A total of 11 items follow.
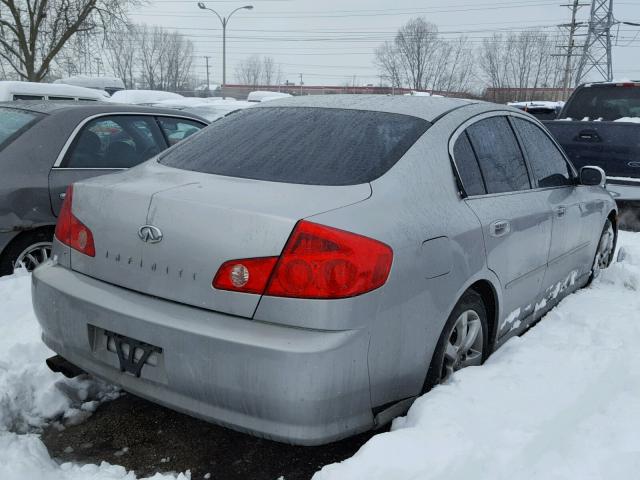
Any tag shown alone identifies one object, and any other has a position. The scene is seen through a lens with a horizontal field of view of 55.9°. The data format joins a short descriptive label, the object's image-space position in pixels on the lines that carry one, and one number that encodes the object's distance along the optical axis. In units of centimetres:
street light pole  3518
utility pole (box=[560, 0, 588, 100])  4570
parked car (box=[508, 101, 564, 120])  1498
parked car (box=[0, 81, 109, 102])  970
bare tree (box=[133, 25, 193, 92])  8031
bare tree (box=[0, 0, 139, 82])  2272
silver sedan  204
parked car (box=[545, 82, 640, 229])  655
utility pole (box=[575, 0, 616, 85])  3794
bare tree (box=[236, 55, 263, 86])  9819
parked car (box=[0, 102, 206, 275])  396
